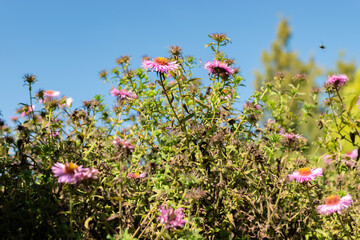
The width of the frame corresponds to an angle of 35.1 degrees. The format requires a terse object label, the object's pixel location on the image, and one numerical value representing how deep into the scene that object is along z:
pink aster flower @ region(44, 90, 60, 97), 0.76
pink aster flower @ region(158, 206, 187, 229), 0.53
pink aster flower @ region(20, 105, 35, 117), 0.77
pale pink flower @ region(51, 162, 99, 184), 0.50
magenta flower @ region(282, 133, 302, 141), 0.68
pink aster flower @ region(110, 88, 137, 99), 0.79
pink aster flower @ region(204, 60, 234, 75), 0.68
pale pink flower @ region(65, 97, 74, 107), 0.74
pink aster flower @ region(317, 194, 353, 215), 0.65
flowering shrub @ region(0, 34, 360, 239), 0.59
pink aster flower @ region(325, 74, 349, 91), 0.75
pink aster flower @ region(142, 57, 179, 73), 0.62
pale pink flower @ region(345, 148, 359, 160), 0.93
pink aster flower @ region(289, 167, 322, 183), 0.65
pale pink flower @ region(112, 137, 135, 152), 0.53
